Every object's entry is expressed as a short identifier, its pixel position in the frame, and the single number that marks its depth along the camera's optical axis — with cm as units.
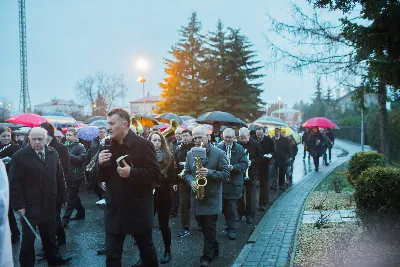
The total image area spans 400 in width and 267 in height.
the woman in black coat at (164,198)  593
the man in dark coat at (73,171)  814
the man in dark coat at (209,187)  570
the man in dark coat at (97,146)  885
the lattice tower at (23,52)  3098
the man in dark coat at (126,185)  412
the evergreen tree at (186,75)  3459
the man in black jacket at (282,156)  1302
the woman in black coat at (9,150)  719
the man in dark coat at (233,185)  714
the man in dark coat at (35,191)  505
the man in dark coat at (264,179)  1019
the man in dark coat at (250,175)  858
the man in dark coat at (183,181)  769
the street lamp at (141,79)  2460
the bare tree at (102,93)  7300
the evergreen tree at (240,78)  3444
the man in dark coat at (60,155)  673
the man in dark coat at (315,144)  1833
